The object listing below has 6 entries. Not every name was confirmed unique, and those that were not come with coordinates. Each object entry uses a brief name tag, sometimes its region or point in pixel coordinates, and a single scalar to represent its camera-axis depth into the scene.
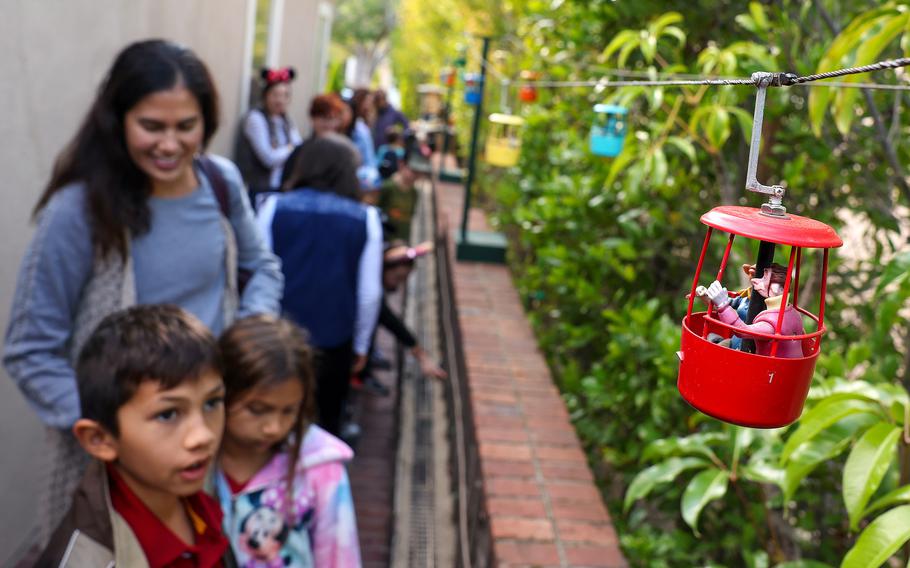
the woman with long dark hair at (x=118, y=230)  2.41
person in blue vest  4.18
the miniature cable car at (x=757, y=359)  1.18
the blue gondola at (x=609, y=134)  3.65
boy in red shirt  2.02
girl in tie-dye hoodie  2.58
